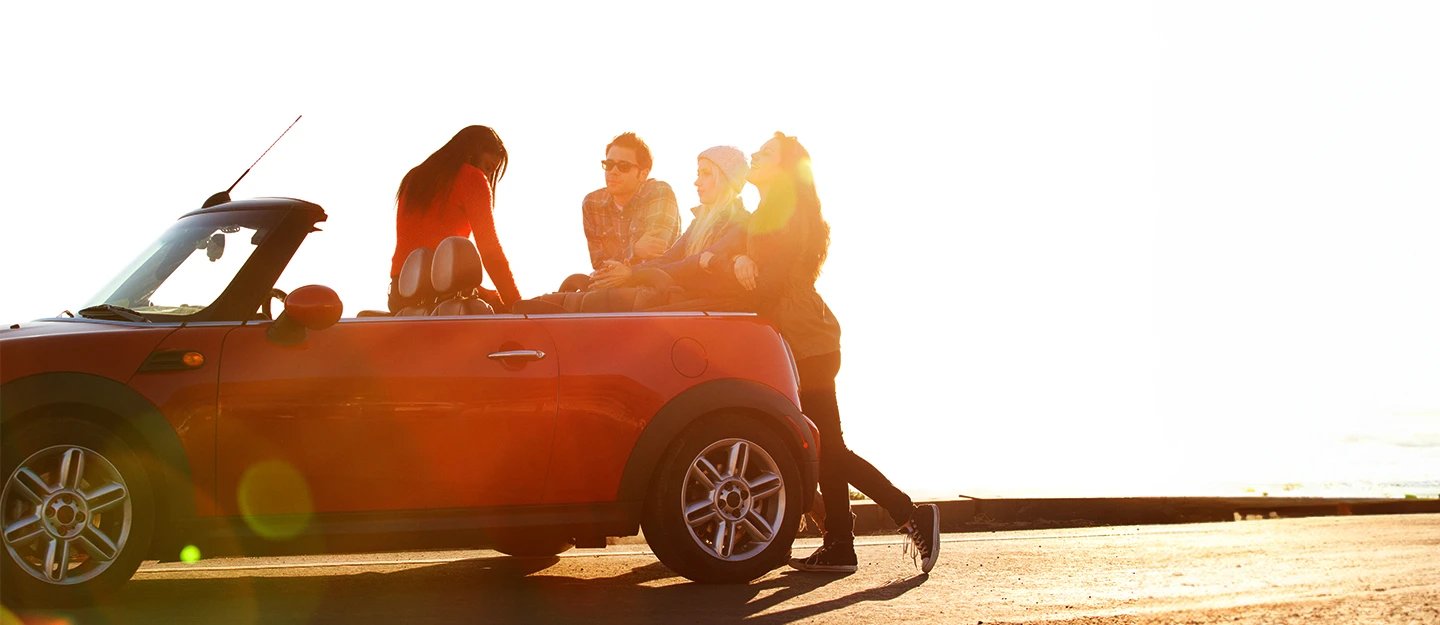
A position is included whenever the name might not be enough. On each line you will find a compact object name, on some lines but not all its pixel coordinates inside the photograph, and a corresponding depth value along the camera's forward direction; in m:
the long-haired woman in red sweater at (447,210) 7.22
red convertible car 5.75
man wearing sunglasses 9.01
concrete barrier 13.17
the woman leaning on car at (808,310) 7.66
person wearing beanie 7.59
